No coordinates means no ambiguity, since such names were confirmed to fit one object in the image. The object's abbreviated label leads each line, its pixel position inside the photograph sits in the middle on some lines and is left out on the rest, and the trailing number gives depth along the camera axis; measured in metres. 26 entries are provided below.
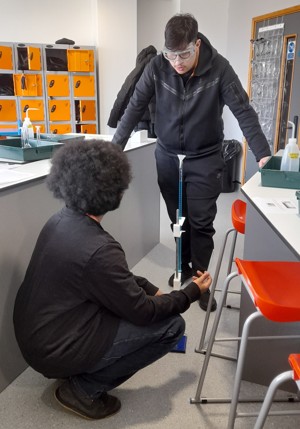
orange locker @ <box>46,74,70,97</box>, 4.88
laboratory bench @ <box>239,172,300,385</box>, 1.42
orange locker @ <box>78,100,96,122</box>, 5.06
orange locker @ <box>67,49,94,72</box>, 4.86
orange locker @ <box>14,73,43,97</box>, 4.74
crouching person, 1.25
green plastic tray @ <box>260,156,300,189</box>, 1.70
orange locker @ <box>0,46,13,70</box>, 4.61
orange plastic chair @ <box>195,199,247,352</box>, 1.85
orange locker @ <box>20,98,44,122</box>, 4.86
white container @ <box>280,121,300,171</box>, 1.78
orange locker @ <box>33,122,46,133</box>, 4.97
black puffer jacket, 3.76
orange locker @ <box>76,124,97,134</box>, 5.19
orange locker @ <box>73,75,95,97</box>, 4.99
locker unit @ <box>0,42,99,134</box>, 4.70
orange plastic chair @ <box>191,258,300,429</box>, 1.04
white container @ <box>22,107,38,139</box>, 2.29
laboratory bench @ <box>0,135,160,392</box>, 1.58
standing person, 2.06
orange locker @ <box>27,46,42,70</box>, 4.66
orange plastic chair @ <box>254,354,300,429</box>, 0.84
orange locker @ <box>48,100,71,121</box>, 4.96
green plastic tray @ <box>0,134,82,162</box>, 2.07
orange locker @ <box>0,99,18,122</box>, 4.80
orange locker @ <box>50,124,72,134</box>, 5.06
